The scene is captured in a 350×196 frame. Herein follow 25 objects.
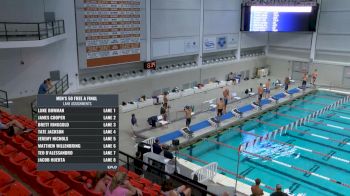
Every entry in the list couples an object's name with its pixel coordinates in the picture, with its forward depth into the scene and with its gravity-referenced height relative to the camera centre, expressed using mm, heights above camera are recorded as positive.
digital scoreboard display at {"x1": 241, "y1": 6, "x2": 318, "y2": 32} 21656 +1020
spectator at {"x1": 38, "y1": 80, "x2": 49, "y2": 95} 10102 -1850
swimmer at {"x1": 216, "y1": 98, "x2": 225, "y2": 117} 14330 -3312
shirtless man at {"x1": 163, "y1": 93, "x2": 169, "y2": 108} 14978 -3173
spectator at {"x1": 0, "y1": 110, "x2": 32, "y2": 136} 8038 -2453
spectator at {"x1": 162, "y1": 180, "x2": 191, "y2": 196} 5903 -2921
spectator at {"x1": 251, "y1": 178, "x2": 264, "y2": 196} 6903 -3411
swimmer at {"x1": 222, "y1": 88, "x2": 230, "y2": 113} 16402 -3187
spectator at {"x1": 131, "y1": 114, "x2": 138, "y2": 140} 12918 -3997
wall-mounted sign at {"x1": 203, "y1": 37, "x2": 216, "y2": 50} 20891 -719
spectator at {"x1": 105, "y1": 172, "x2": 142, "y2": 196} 4559 -2244
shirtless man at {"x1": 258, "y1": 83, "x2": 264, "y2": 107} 17016 -3169
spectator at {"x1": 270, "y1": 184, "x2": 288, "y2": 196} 6846 -3371
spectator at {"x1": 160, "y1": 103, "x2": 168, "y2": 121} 14039 -3540
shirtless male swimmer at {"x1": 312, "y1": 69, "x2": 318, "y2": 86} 21586 -2865
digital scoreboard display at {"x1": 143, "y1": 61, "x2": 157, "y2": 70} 17469 -1827
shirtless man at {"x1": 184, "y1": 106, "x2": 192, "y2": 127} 13438 -3376
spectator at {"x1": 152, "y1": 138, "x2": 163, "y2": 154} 10077 -3629
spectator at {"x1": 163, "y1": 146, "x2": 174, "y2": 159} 9703 -3692
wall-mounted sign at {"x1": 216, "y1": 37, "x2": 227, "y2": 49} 21797 -729
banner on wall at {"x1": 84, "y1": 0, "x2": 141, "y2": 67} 14789 -16
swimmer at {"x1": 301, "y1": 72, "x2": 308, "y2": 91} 20414 -3033
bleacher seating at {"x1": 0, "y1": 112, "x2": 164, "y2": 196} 5352 -2708
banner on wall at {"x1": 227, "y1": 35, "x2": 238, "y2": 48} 22609 -611
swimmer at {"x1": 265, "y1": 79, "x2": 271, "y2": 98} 18609 -3300
